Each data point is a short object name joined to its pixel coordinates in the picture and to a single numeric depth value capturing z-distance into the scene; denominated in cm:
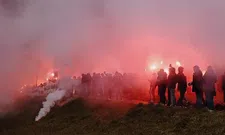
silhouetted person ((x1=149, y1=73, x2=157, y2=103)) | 2603
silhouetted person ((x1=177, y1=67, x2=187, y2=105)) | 2269
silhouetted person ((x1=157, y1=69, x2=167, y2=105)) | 2441
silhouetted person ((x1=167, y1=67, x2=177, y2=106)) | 2308
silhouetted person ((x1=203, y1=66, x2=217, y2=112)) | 2075
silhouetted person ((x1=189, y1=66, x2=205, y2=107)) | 2125
